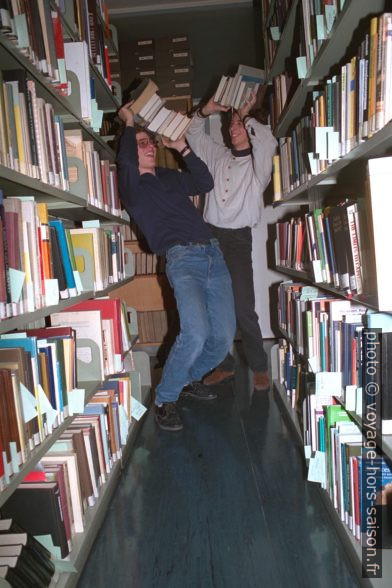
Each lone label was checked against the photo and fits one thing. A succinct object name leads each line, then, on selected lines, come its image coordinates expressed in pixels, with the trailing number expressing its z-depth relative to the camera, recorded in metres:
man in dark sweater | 2.41
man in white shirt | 2.97
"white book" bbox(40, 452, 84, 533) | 1.47
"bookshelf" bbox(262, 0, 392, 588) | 1.24
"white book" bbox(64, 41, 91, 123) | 1.98
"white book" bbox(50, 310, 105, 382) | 1.90
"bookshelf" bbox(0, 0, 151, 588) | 1.20
